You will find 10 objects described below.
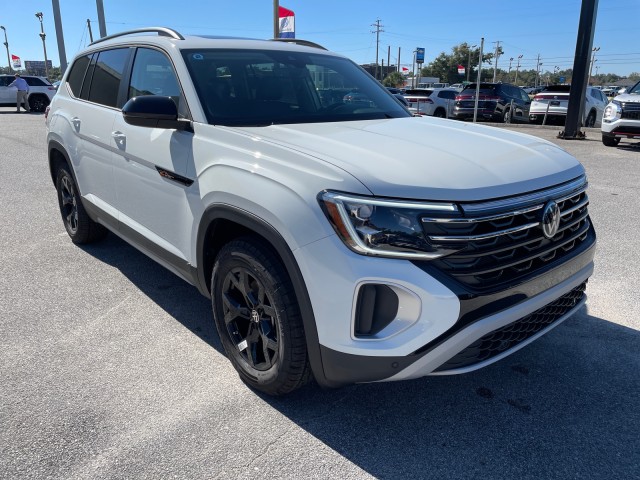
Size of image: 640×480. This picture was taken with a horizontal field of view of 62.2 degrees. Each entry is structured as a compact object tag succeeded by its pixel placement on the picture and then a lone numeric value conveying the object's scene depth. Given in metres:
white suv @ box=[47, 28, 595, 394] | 2.11
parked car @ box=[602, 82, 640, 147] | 10.91
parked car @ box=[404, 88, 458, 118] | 21.30
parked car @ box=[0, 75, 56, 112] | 24.12
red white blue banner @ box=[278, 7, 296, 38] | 15.44
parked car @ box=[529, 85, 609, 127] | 17.73
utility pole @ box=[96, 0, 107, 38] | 21.95
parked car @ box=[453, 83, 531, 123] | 19.72
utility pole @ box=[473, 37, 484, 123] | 18.21
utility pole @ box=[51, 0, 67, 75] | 25.52
